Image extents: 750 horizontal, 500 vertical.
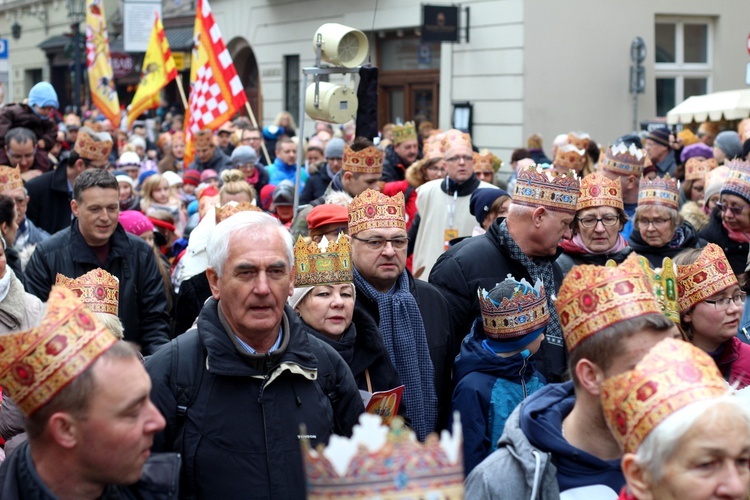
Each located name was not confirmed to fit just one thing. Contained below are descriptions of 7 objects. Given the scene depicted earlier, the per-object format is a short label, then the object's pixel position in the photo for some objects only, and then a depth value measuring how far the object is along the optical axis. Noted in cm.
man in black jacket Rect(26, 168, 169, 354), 655
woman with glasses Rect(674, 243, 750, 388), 518
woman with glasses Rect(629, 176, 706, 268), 721
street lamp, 2458
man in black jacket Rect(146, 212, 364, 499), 359
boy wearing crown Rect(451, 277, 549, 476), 462
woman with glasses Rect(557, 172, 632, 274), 654
